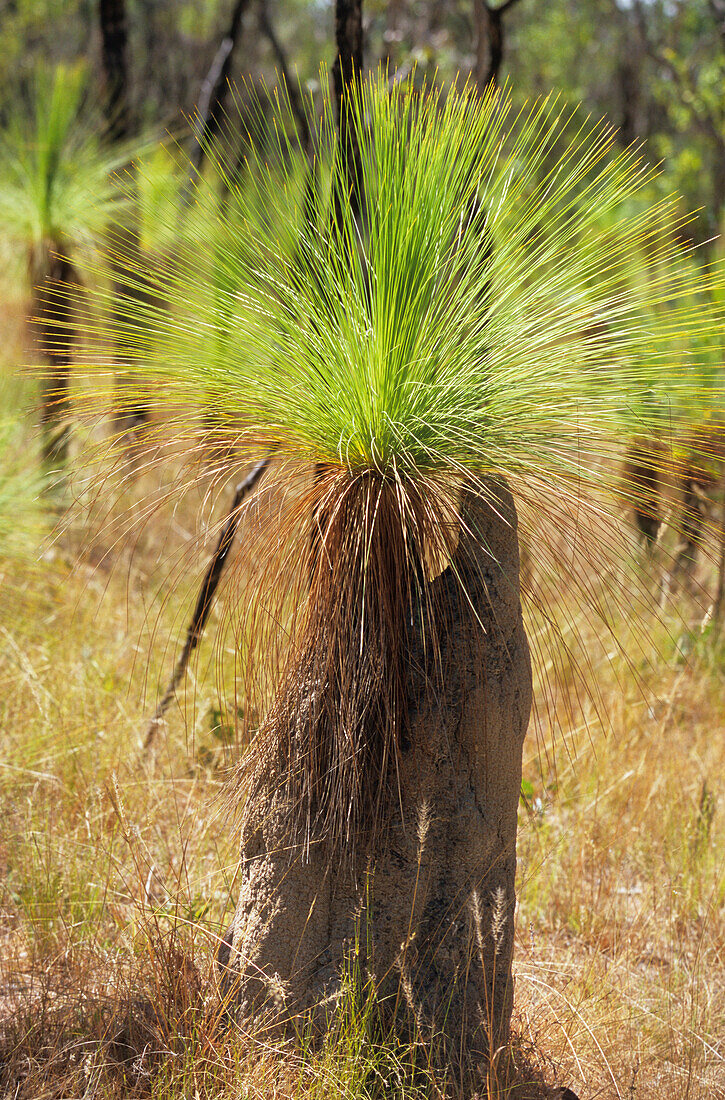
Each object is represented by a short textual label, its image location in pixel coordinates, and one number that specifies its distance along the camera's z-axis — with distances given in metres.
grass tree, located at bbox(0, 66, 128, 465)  9.97
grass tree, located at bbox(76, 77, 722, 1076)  3.40
